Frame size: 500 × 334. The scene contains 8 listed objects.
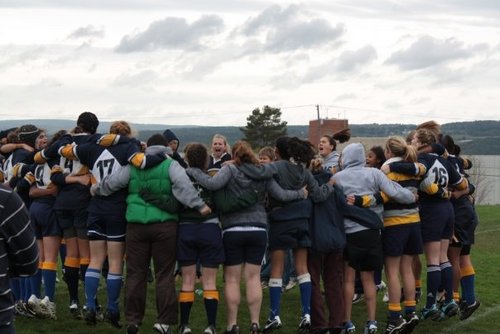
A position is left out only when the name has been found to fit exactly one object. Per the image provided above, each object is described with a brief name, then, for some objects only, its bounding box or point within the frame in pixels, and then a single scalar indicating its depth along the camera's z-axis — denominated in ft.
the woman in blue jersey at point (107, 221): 43.55
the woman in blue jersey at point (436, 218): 49.63
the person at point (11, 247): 23.58
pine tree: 424.63
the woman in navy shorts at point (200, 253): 42.10
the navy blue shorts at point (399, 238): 47.24
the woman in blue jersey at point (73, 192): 45.75
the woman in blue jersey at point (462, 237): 52.84
